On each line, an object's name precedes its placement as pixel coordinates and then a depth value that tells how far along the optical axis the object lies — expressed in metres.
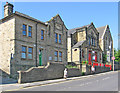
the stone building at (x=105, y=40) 41.25
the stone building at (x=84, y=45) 32.03
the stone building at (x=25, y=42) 19.78
